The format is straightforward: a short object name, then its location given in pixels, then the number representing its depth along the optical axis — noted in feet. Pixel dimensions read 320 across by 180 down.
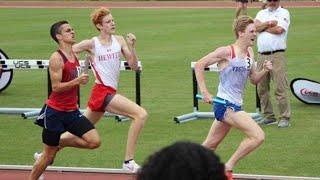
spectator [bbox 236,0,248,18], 114.01
